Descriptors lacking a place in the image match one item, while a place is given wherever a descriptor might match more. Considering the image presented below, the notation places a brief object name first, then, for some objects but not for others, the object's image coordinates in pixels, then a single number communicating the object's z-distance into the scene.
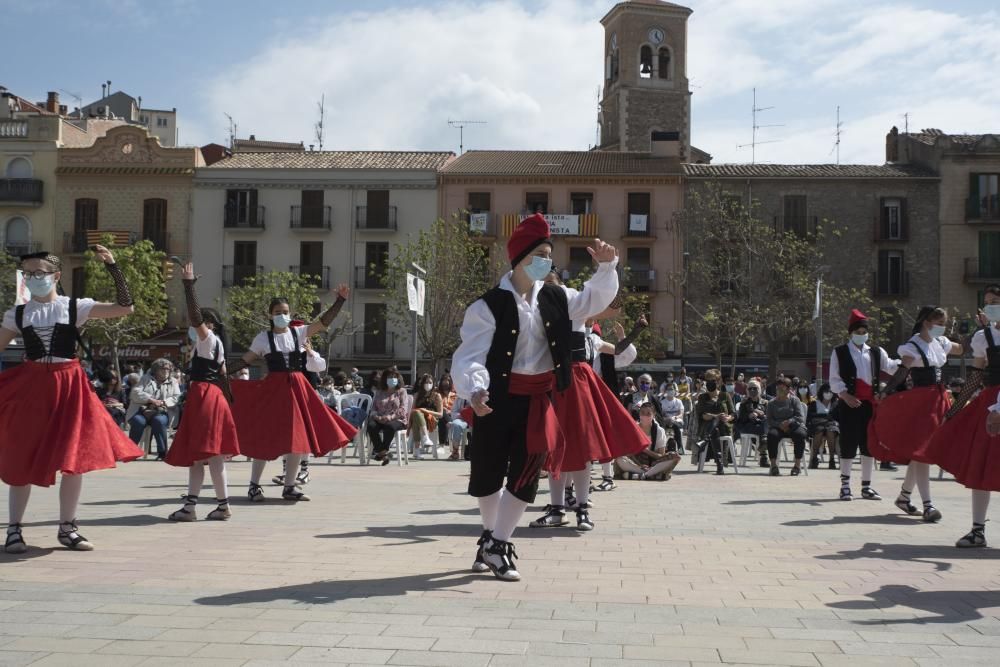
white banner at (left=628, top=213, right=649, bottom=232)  46.84
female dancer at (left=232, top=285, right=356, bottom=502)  10.46
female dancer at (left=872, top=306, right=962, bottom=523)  10.20
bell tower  61.34
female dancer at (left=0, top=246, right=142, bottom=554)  7.18
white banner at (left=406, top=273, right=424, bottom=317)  20.50
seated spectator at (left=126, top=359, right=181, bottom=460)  18.69
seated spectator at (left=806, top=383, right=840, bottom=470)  19.38
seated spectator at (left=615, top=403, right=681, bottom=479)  14.88
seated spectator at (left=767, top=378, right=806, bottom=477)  17.47
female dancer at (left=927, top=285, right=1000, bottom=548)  7.86
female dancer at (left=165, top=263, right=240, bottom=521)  9.16
